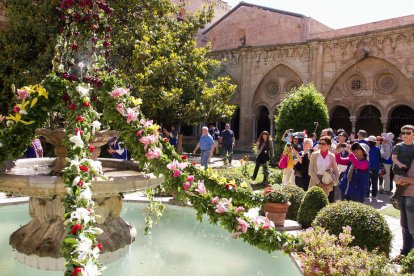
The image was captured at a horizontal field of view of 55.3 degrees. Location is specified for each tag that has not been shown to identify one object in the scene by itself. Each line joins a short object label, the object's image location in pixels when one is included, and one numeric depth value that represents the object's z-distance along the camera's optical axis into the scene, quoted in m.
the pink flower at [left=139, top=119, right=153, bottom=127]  4.72
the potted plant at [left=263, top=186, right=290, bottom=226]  6.22
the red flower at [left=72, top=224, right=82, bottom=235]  2.97
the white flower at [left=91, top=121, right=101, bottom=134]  4.24
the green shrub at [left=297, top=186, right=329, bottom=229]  6.30
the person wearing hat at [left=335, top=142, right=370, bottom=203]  7.30
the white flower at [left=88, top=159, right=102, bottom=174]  3.70
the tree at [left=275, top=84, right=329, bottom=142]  15.82
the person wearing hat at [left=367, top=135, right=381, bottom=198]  9.79
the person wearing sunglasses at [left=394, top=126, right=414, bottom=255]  5.05
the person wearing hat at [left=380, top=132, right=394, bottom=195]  10.82
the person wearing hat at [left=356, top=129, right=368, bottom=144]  10.28
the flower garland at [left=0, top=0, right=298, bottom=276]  3.60
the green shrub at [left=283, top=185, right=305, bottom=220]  7.03
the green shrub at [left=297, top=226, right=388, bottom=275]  3.63
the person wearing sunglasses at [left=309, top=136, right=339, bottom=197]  7.20
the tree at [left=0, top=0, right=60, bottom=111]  13.17
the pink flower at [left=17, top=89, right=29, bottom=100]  4.31
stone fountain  4.20
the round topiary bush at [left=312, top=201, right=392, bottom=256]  5.07
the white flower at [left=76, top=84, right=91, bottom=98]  4.37
